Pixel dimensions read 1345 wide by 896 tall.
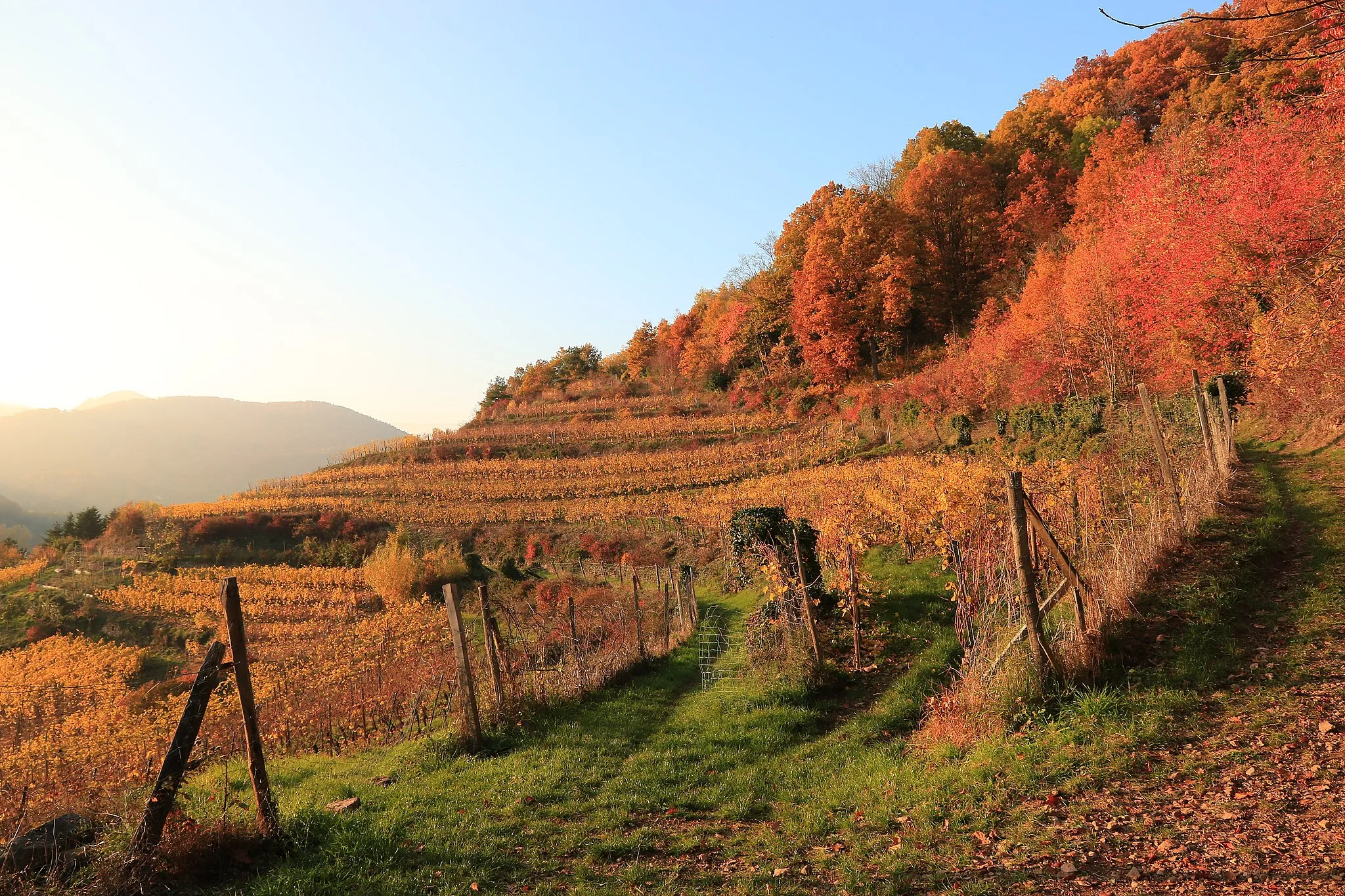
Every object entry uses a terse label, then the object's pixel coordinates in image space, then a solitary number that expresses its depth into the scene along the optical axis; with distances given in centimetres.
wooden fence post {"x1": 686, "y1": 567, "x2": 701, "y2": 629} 1367
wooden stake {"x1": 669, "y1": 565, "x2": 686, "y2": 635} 1428
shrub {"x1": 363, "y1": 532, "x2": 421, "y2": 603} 2398
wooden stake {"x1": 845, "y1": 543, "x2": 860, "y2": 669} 907
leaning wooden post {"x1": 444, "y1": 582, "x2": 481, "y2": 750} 745
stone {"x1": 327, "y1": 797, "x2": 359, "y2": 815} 582
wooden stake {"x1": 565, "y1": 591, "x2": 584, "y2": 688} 931
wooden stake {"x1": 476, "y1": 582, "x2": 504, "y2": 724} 798
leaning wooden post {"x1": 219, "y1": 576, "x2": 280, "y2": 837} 493
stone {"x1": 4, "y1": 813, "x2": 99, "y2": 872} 420
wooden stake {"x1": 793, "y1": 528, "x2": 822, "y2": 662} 889
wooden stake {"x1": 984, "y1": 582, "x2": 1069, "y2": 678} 606
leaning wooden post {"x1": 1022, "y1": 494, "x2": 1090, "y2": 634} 607
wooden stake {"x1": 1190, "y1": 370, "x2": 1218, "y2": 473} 1067
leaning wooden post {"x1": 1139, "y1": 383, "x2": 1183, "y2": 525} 846
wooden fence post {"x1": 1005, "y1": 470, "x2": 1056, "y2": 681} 588
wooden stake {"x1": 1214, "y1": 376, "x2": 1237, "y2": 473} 1212
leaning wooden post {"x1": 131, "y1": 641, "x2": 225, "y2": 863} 423
